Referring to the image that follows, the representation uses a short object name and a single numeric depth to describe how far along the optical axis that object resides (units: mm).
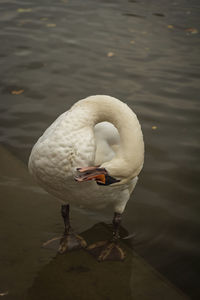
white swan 2287
